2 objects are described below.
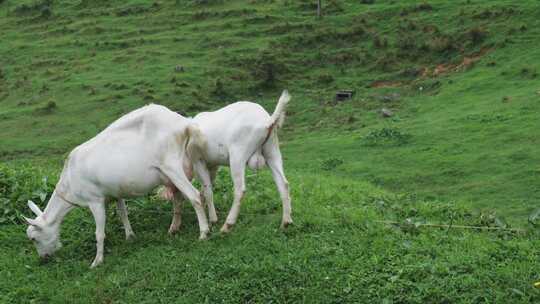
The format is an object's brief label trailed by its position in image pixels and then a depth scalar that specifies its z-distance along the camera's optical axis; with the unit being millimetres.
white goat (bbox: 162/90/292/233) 8562
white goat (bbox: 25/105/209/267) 8570
